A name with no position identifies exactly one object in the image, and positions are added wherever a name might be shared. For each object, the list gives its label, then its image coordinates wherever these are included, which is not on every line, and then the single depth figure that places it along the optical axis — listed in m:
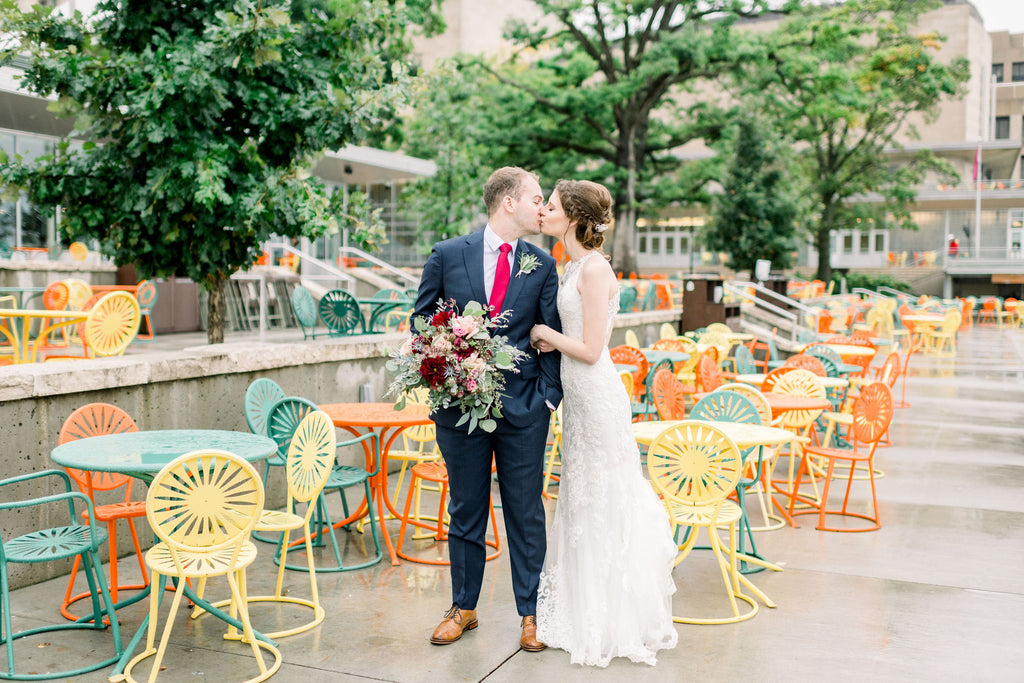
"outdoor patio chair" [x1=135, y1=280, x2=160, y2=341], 12.65
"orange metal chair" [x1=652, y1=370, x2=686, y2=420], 6.73
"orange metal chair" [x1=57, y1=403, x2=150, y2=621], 4.34
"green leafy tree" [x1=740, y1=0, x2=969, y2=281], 27.47
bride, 3.91
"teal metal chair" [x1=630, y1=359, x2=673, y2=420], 8.00
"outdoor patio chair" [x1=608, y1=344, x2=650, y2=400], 8.97
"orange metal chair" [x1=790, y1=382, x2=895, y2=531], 6.23
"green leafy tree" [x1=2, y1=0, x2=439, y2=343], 6.59
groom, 3.89
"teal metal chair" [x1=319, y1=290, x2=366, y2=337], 11.38
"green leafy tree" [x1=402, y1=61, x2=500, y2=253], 20.53
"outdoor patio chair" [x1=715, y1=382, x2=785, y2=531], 5.80
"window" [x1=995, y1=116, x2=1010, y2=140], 76.69
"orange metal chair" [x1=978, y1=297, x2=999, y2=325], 37.19
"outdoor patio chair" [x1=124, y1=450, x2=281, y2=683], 3.35
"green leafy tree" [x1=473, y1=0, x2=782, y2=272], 26.86
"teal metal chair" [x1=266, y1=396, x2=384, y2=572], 5.10
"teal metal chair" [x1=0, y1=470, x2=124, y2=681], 3.66
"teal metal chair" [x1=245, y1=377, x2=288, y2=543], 5.51
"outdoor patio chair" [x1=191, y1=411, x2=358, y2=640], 4.21
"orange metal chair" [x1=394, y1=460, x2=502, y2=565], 5.37
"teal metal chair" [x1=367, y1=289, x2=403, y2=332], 12.80
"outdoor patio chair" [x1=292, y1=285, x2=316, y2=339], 11.54
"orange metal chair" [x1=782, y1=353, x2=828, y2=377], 8.16
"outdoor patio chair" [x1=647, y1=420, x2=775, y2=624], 4.39
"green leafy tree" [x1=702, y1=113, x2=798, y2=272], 25.56
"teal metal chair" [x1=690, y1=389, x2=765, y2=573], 5.57
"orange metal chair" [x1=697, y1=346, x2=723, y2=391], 7.57
